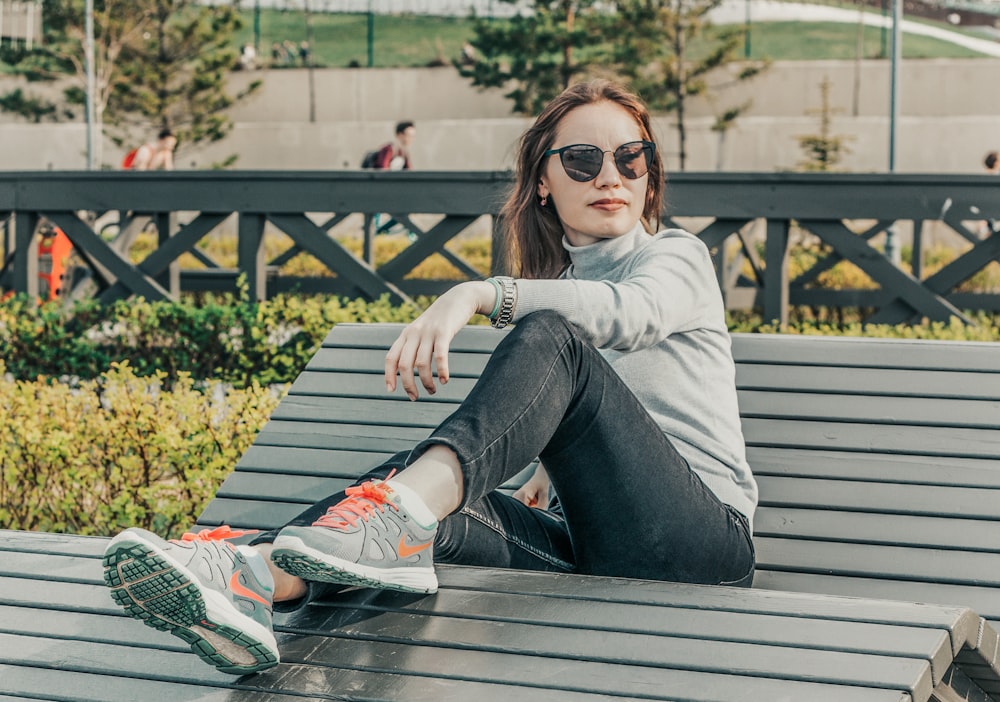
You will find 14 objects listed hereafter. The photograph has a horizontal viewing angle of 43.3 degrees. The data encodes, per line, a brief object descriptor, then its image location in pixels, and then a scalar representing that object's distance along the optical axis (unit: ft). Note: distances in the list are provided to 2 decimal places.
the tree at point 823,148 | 60.03
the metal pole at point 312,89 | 91.09
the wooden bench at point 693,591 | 6.44
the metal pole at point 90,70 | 76.43
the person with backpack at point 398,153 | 48.55
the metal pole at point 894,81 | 63.39
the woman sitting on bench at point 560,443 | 6.85
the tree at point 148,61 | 82.02
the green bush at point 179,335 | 21.63
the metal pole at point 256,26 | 95.78
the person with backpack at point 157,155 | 47.03
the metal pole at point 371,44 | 92.84
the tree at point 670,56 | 80.02
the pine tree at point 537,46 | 81.51
